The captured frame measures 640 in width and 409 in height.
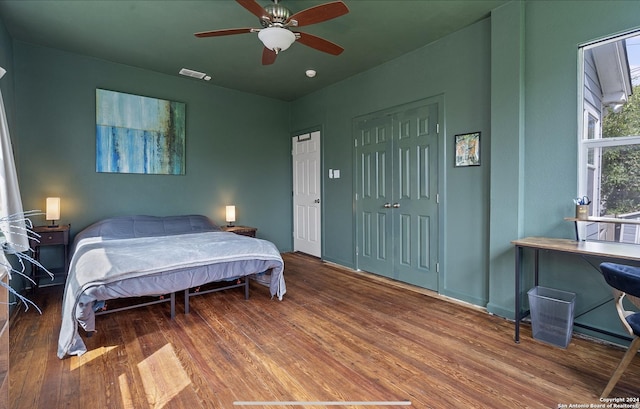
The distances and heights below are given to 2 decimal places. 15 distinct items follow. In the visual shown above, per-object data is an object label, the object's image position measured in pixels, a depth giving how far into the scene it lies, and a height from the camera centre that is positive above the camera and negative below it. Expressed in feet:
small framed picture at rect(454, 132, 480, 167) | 10.44 +1.61
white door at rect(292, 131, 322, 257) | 17.53 +0.25
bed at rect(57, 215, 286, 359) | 7.45 -1.80
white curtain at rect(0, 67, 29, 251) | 7.54 +0.49
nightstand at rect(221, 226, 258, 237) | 15.51 -1.54
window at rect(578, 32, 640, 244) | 7.68 +1.54
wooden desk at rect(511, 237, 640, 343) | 6.57 -1.16
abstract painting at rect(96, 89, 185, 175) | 13.60 +2.94
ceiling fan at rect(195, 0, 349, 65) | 7.29 +4.34
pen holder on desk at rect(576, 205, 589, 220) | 7.78 -0.38
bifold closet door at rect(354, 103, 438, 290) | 11.82 +0.14
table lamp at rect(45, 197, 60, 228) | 11.85 -0.34
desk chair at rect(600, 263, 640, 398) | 5.07 -1.57
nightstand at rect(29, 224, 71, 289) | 11.47 -1.49
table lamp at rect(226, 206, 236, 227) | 16.35 -0.79
